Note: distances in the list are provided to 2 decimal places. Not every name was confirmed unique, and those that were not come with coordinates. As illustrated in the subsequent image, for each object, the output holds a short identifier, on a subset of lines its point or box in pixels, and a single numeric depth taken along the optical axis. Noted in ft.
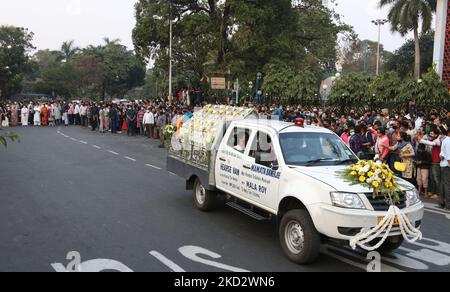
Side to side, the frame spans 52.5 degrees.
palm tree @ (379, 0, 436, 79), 131.75
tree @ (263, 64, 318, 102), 81.61
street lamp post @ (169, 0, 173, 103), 102.78
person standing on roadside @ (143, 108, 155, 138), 82.12
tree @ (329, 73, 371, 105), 67.46
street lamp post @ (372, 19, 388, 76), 196.72
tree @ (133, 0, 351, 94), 102.37
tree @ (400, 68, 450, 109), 57.30
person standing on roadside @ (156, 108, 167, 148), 77.82
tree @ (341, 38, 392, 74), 254.59
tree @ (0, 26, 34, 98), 193.16
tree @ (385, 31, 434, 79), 163.53
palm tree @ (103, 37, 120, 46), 245.65
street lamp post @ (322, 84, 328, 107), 76.55
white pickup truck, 19.60
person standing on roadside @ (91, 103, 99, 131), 99.25
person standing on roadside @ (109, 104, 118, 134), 92.58
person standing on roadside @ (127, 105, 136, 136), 87.25
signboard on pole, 92.73
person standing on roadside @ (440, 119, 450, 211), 32.81
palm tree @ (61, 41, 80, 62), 287.69
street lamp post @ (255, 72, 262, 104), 93.81
